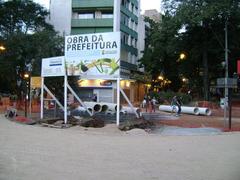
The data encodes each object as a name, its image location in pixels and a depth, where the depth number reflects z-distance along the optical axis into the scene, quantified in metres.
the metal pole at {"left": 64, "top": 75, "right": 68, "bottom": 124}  24.63
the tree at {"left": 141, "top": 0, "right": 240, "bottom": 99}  47.69
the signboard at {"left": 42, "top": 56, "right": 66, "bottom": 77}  26.33
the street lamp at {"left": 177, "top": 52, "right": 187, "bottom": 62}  56.78
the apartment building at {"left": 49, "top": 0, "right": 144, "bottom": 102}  62.03
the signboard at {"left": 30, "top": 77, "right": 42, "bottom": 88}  30.77
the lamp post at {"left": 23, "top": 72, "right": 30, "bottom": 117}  34.82
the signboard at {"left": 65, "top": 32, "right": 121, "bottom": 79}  24.14
